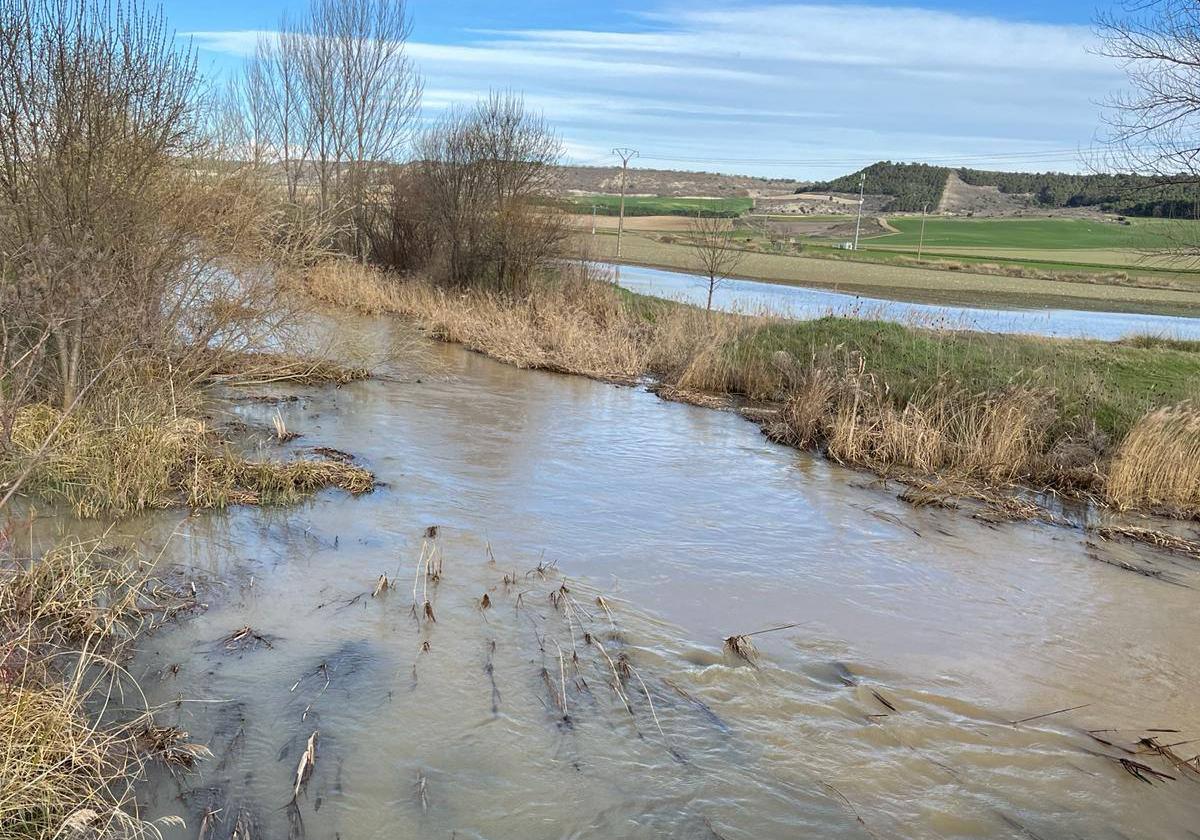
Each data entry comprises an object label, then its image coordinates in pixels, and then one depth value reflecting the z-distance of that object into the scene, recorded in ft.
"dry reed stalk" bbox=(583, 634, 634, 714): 19.30
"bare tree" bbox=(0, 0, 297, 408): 27.76
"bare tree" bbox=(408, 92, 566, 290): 74.59
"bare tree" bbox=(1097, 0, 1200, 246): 42.88
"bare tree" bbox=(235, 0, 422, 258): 100.68
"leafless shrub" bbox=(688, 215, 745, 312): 70.85
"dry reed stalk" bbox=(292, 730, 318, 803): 15.20
